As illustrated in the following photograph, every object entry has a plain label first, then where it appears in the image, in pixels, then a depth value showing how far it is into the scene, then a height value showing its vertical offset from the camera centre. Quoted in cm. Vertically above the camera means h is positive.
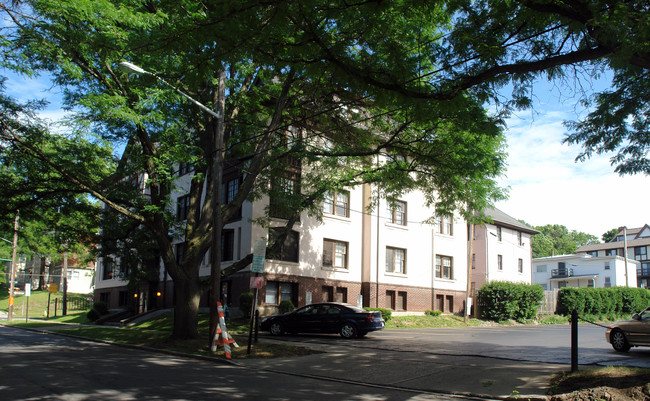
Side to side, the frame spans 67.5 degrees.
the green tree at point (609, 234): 11783 +911
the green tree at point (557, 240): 11154 +761
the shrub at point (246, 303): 2561 -207
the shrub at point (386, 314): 2902 -281
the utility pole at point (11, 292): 3600 -259
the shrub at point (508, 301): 3666 -239
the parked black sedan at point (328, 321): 2009 -234
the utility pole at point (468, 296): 3243 -186
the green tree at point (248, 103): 803 +393
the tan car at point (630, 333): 1330 -169
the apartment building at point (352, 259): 2789 +46
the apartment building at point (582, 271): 6191 -3
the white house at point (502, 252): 4262 +160
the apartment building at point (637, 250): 7988 +370
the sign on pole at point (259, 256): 1385 +22
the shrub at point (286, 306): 2656 -230
